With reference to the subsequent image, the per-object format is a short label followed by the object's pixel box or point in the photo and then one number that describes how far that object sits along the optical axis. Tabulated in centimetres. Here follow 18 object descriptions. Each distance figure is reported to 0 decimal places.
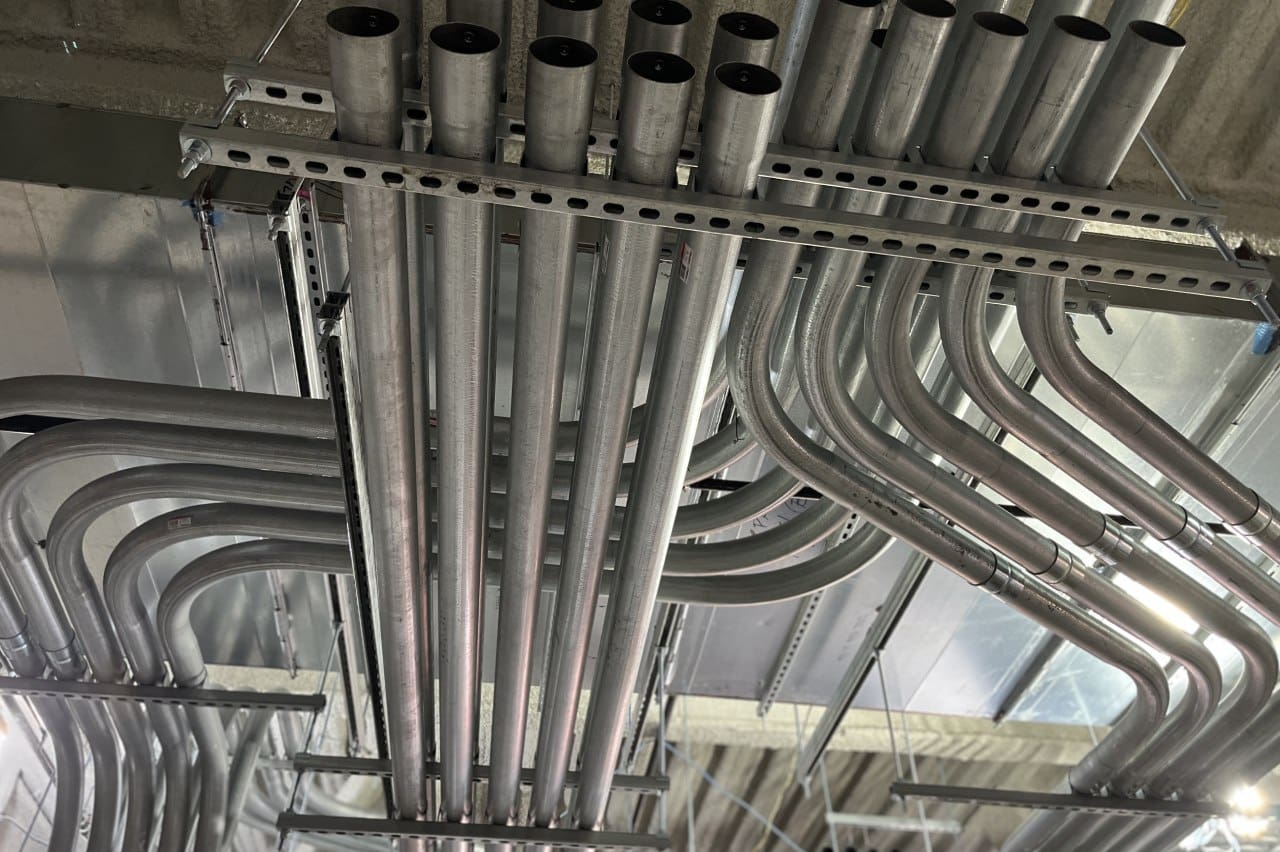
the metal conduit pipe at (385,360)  133
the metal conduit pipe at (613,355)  135
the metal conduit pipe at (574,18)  141
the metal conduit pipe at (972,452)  183
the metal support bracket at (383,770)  285
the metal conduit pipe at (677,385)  136
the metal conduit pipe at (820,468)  175
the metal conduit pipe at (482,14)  146
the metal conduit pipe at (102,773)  310
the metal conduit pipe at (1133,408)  147
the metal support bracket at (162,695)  282
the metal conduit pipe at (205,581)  255
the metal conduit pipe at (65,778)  311
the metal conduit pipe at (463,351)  134
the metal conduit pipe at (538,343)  134
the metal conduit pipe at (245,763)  329
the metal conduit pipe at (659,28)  146
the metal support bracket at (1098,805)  310
